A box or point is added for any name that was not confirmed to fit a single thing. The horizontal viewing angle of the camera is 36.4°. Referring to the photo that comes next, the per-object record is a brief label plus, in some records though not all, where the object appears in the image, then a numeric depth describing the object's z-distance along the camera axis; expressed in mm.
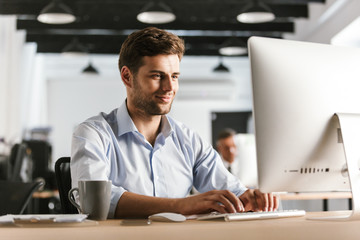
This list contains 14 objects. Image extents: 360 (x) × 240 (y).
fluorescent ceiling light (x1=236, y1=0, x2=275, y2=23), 6570
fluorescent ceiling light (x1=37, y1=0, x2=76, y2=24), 6527
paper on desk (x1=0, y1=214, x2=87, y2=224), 1250
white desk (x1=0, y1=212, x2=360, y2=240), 1062
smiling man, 1837
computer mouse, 1312
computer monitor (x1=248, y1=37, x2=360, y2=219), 1414
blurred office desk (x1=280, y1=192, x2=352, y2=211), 4465
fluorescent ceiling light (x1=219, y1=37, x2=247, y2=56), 8531
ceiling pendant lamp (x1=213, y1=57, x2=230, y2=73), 10117
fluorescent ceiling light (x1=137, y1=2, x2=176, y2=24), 6488
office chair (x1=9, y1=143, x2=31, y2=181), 4953
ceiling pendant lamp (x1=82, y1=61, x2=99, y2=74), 10211
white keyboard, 1373
